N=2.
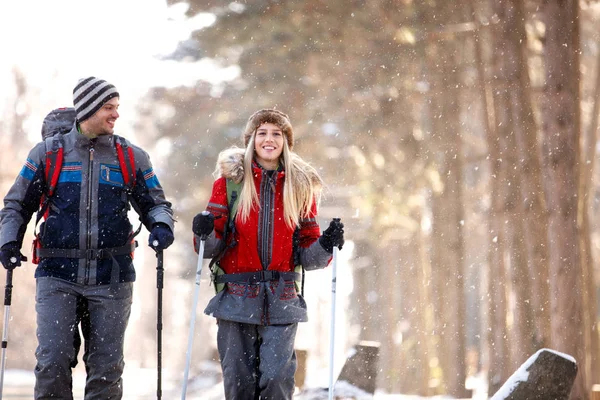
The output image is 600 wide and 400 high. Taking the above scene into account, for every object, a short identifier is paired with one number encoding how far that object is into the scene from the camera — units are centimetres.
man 1239
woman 1269
